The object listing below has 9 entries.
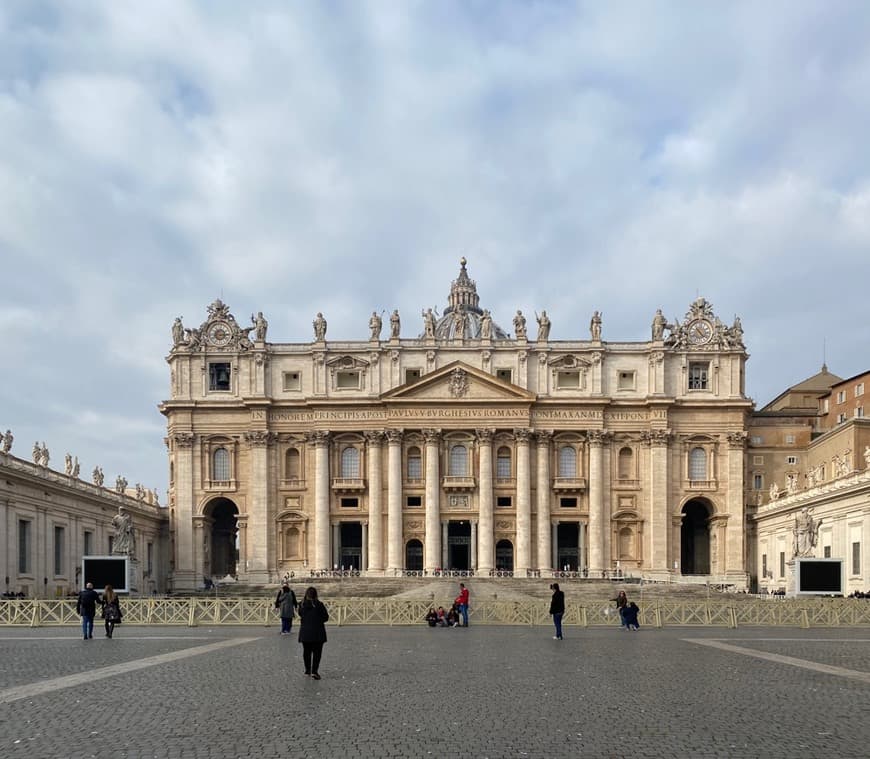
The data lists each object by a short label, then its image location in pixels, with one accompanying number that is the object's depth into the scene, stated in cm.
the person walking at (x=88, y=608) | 2959
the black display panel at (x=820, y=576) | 4547
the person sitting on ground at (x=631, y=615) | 3544
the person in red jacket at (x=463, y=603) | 3846
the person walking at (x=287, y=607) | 3309
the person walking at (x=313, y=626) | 1895
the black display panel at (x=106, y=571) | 4619
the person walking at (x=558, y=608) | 3002
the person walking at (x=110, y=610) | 3111
